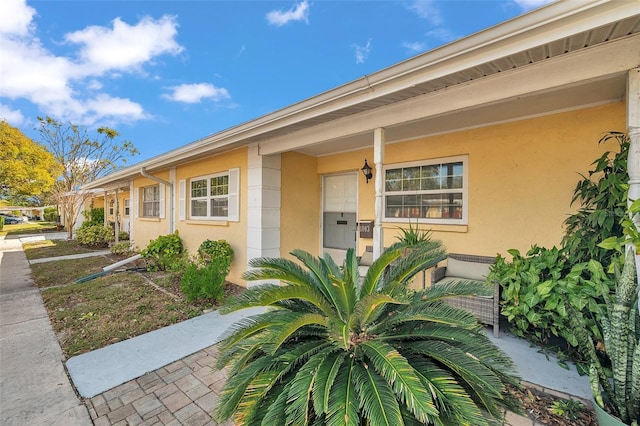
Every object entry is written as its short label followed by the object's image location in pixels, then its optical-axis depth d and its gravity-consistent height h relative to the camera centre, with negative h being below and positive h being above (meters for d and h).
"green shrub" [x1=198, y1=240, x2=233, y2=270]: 5.60 -0.91
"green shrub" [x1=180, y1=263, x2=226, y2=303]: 4.49 -1.25
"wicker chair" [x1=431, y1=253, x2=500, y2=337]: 3.29 -0.94
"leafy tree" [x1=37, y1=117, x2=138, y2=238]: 14.23 +2.89
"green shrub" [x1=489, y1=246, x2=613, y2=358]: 2.45 -0.77
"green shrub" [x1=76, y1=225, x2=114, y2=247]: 11.95 -1.29
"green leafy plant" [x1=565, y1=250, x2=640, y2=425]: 1.65 -0.89
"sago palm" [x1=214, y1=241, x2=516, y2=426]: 1.19 -0.76
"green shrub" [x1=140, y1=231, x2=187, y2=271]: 7.02 -1.17
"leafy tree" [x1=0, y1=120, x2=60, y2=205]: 11.51 +1.83
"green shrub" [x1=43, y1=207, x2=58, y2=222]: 30.24 -0.97
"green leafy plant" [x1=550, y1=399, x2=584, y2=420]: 2.06 -1.50
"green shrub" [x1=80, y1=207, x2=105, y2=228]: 14.43 -0.52
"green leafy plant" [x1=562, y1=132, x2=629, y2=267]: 2.51 +0.01
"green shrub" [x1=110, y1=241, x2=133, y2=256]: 9.70 -1.51
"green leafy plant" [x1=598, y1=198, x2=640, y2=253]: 1.95 -0.16
